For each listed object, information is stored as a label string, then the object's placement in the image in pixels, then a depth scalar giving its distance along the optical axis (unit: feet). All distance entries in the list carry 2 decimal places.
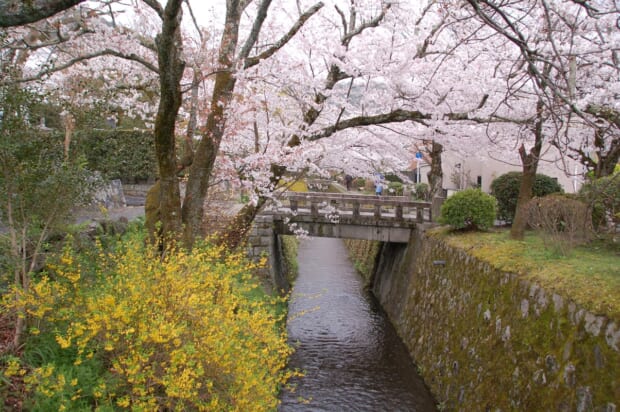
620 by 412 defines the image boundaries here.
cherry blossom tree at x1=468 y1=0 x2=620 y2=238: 30.37
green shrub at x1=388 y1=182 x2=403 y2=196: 94.81
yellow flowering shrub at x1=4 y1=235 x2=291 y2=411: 13.35
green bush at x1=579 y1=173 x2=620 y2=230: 28.99
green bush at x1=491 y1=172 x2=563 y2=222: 43.57
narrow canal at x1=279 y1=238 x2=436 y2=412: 31.30
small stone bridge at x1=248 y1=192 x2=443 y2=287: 50.75
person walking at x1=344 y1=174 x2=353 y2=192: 137.90
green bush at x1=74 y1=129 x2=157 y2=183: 75.92
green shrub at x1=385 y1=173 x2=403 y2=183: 130.00
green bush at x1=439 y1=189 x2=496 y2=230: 38.96
